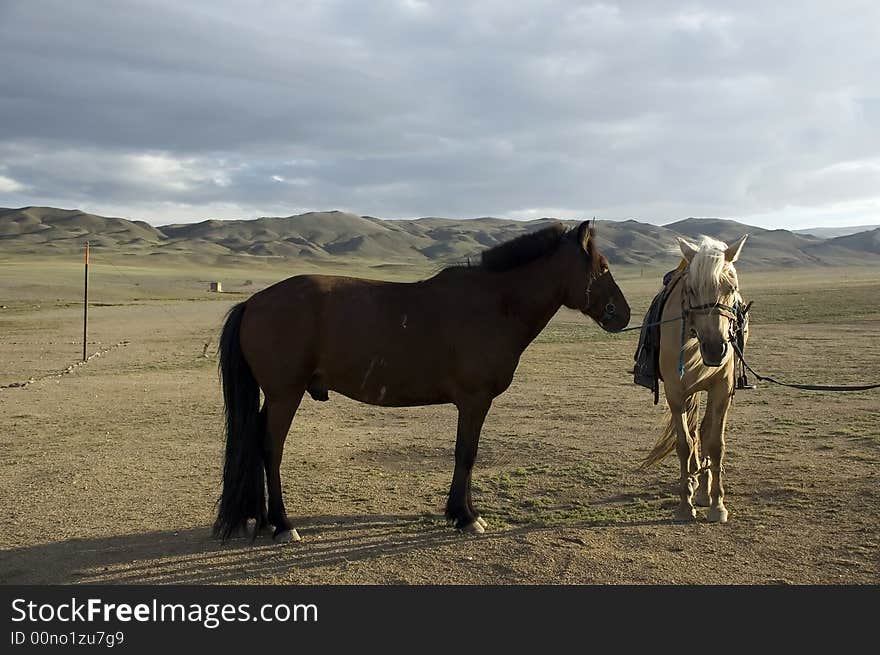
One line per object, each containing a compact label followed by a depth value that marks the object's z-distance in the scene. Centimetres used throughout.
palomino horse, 545
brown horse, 555
